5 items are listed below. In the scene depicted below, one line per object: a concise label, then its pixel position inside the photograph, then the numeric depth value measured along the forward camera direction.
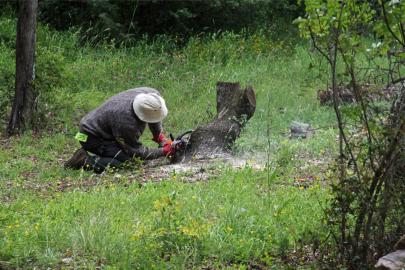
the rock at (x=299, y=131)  15.56
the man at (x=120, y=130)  13.05
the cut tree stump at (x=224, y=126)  13.51
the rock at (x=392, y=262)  6.26
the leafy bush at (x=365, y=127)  6.39
